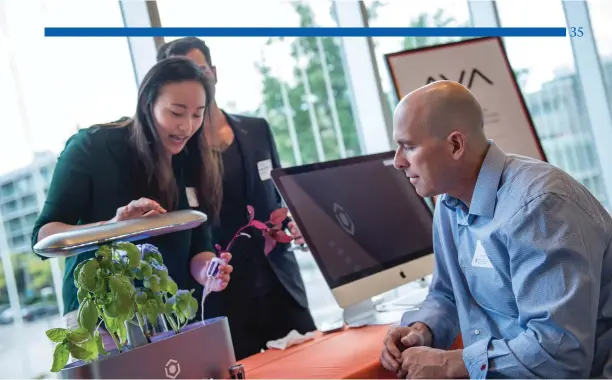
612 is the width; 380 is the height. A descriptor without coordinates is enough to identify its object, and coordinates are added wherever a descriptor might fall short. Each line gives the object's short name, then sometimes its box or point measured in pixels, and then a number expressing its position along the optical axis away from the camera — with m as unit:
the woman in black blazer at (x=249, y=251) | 2.61
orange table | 1.81
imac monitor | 2.30
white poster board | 3.47
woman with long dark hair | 2.24
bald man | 1.51
